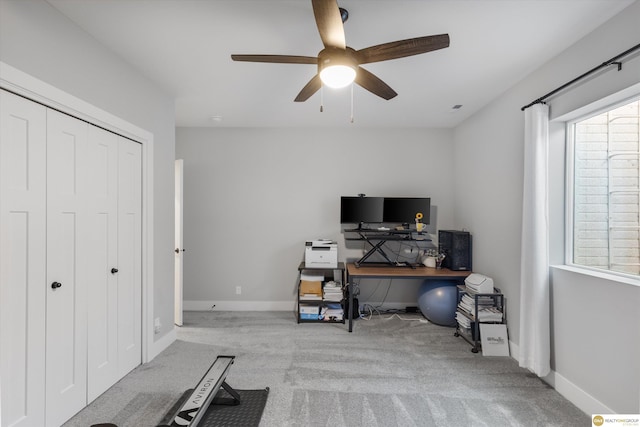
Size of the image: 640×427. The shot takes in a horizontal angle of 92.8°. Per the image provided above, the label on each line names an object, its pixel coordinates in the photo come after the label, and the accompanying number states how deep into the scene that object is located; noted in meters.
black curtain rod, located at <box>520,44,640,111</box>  1.70
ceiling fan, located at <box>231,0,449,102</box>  1.42
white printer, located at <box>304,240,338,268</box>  3.84
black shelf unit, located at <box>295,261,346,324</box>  3.79
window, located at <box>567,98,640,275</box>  1.95
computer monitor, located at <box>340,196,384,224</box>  4.05
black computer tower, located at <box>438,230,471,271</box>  3.66
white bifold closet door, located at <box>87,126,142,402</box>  2.18
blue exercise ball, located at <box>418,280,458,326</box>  3.55
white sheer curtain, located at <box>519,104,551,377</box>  2.28
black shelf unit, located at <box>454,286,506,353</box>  2.96
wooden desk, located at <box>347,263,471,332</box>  3.40
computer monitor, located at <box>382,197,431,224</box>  4.00
